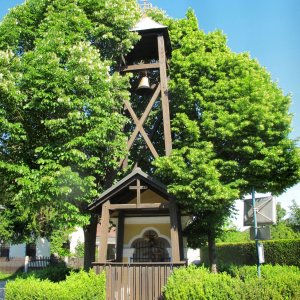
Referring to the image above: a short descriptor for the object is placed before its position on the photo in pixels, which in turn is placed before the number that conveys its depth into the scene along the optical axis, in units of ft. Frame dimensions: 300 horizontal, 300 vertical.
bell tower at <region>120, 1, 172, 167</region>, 47.71
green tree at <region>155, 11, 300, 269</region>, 41.39
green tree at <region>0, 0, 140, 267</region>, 40.27
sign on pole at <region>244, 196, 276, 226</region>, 35.88
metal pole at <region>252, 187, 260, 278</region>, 36.01
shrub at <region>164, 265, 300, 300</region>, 29.76
